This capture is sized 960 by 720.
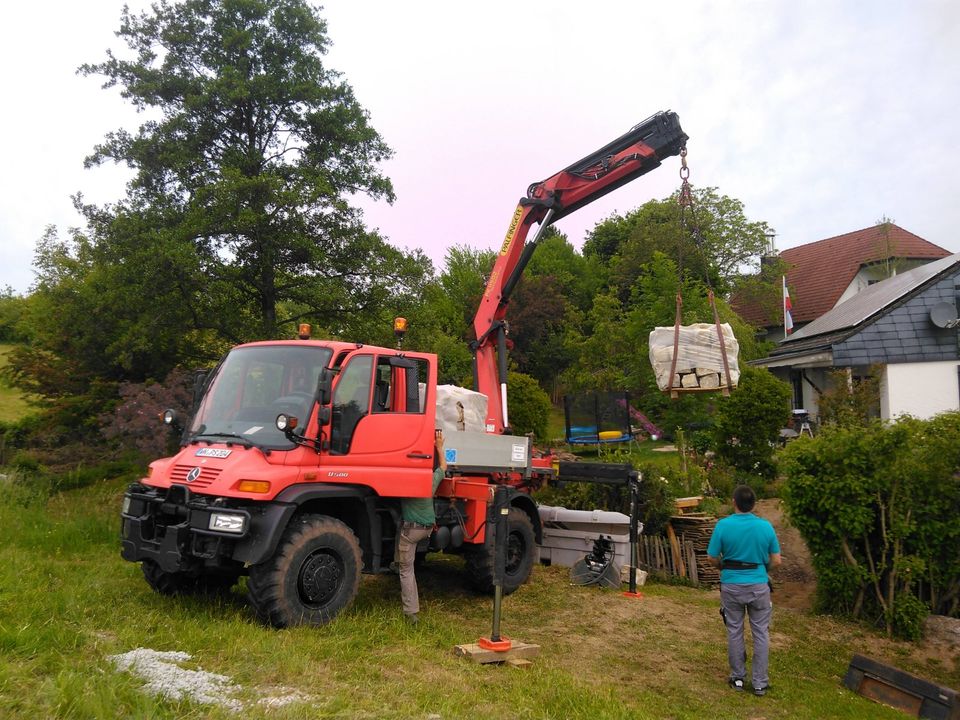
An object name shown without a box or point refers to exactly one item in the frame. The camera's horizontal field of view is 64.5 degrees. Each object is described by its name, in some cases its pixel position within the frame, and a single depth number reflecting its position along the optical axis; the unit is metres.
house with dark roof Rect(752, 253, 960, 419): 20.03
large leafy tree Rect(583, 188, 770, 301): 29.33
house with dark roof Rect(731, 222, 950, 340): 30.48
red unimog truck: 6.29
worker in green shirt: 7.22
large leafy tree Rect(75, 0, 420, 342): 12.98
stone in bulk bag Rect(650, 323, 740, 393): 9.00
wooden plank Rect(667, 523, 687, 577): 10.68
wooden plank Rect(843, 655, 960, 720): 5.97
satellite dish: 19.97
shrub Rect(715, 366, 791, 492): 15.63
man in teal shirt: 6.23
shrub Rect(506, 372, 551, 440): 18.72
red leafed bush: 11.76
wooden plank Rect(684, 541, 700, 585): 10.53
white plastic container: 10.29
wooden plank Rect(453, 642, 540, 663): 6.07
